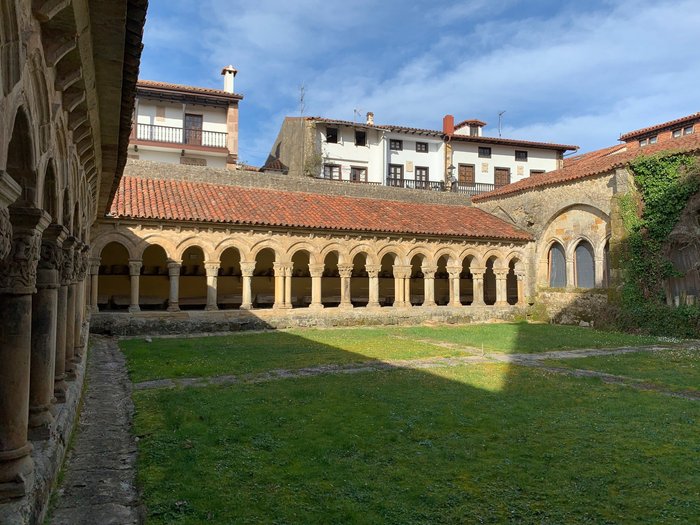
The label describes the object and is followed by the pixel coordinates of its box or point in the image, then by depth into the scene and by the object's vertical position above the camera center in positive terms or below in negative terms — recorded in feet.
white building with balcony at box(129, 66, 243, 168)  102.94 +31.75
